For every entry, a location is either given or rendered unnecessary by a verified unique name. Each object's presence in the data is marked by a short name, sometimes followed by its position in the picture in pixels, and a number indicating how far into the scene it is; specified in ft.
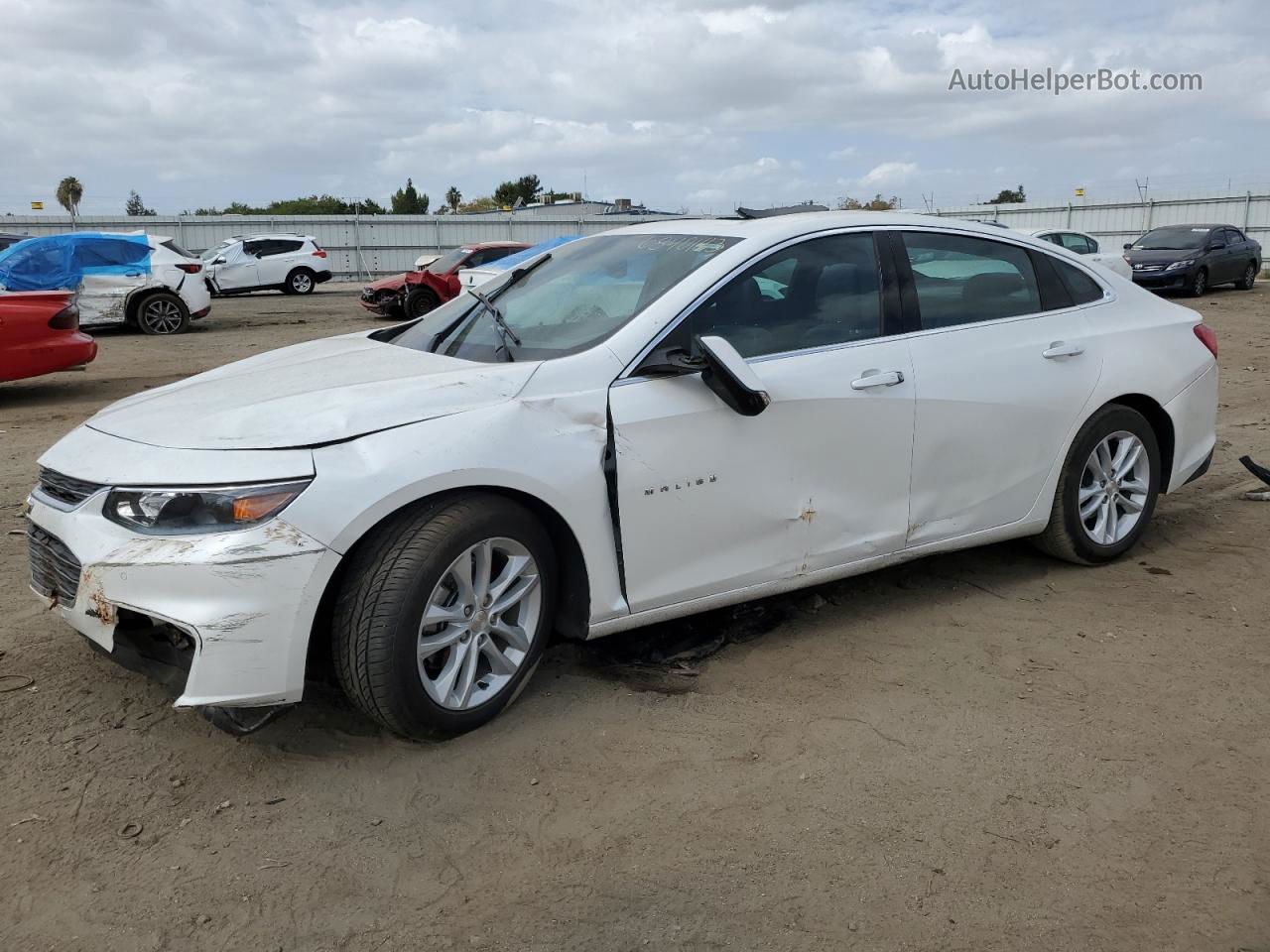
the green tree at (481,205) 254.06
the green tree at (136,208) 110.73
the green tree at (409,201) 262.47
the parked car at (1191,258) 70.08
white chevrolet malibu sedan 9.97
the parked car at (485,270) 49.54
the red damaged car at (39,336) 30.14
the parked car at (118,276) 47.80
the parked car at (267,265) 83.51
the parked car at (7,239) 59.06
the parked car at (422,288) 59.31
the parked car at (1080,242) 58.03
